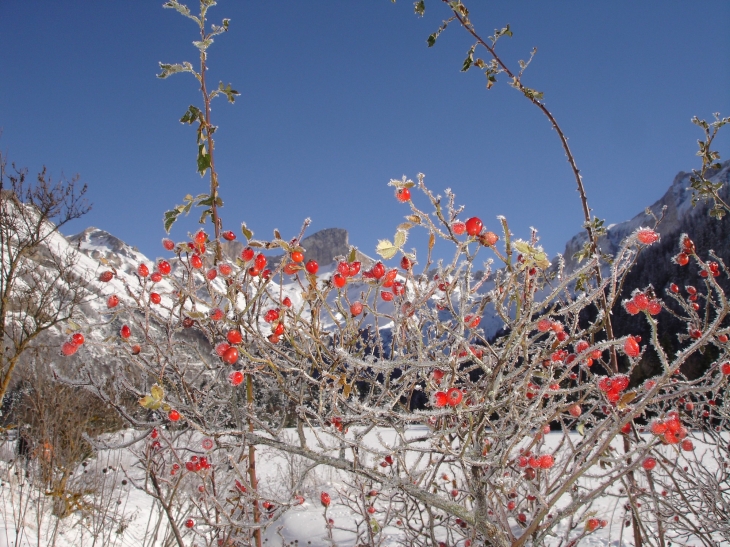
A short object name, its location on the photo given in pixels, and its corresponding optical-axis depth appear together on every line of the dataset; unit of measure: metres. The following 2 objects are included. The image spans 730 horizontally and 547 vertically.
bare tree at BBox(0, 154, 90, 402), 5.62
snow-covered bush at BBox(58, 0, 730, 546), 0.53
